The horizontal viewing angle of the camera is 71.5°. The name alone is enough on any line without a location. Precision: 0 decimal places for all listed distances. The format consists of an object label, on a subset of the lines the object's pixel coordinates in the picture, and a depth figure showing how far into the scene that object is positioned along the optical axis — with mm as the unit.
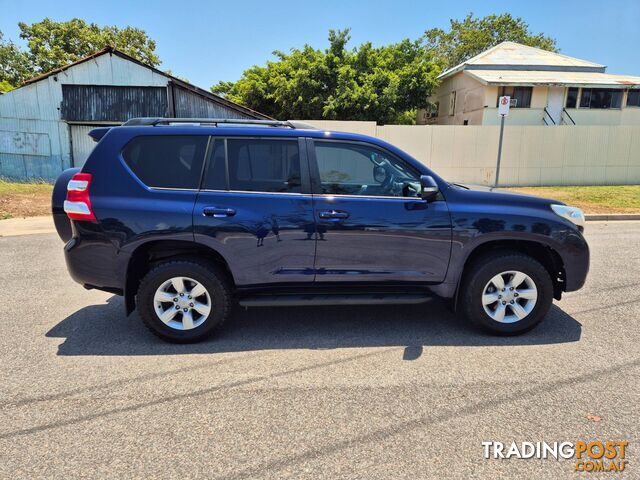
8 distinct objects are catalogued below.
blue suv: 3766
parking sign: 11217
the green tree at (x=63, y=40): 36500
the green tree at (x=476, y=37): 40375
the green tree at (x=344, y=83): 23453
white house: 23844
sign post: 11211
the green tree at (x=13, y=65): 39750
